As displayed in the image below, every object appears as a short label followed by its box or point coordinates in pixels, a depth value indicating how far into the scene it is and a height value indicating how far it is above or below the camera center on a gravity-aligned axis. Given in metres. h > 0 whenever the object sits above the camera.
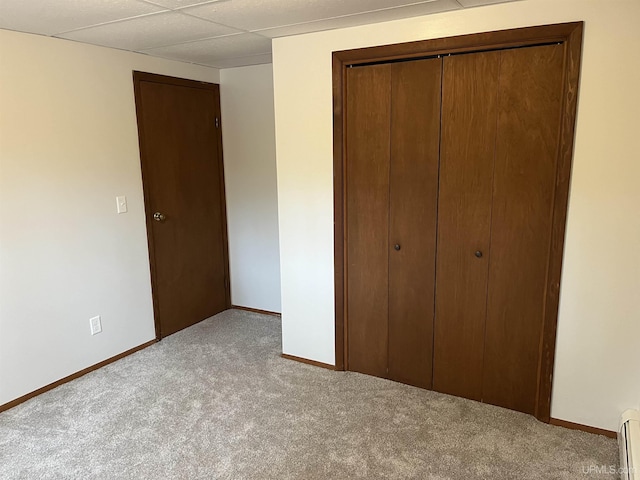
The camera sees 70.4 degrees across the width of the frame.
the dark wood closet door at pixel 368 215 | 2.70 -0.34
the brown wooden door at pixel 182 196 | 3.49 -0.28
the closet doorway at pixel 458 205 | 2.30 -0.26
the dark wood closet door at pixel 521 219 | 2.27 -0.32
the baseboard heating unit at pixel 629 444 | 1.82 -1.23
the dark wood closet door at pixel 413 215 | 2.55 -0.33
